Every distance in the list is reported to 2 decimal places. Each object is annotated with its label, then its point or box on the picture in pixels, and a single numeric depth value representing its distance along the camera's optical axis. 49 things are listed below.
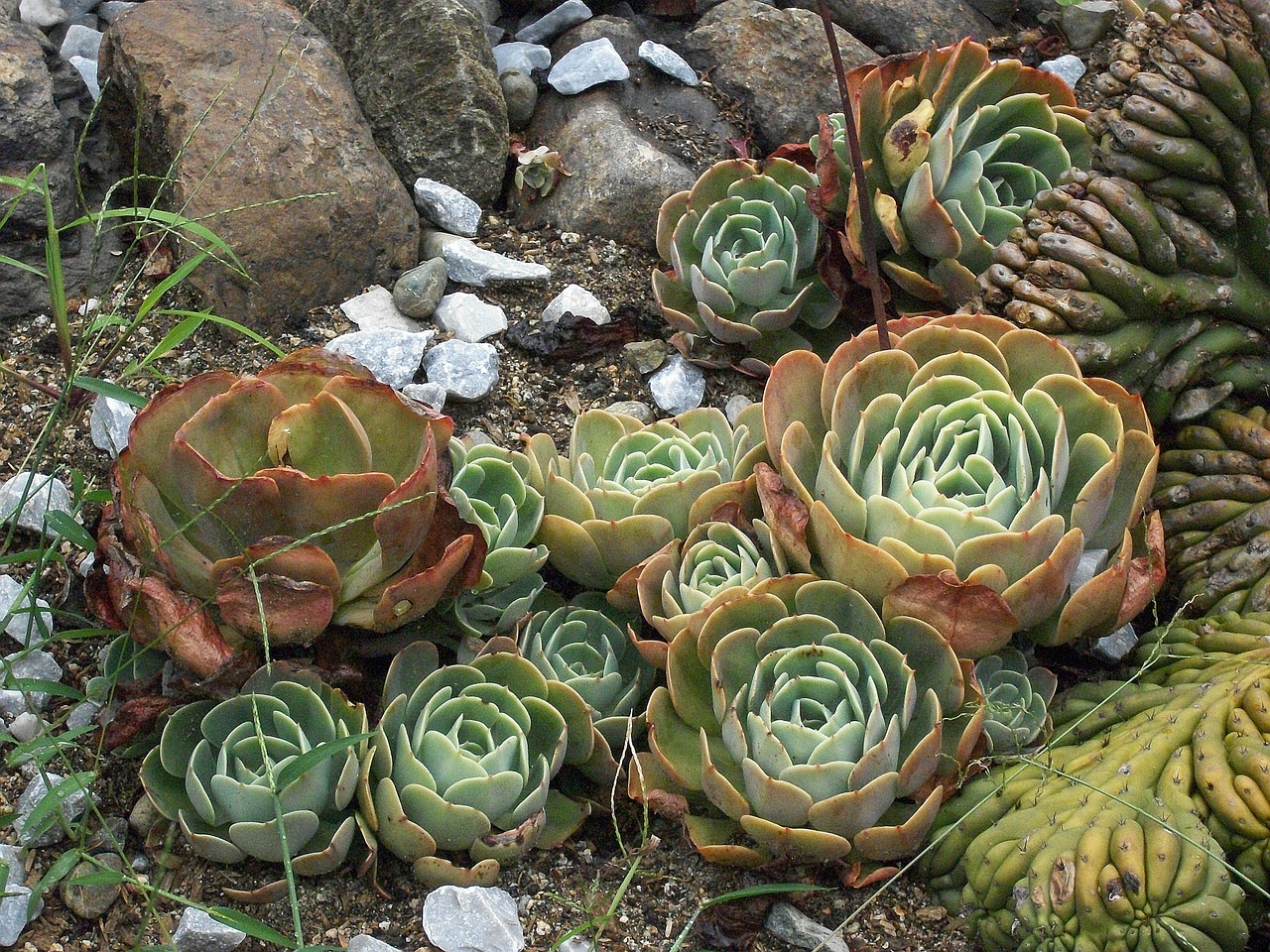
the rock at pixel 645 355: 2.79
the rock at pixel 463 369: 2.63
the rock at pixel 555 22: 3.48
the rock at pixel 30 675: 2.06
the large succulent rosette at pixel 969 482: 1.92
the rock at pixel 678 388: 2.74
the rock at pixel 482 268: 2.88
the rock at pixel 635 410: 2.67
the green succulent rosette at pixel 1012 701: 2.01
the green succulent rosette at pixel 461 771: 1.83
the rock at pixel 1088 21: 3.61
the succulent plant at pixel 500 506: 2.14
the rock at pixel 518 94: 3.26
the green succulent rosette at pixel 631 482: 2.19
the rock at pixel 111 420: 2.38
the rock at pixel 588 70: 3.25
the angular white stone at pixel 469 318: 2.77
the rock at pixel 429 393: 2.60
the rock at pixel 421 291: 2.76
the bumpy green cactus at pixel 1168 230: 2.33
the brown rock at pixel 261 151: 2.61
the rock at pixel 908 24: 3.60
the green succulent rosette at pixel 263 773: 1.79
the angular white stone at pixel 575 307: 2.80
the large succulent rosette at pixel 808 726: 1.80
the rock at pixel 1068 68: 3.43
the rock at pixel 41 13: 3.28
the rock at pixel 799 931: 1.85
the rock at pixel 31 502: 2.21
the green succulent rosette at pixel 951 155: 2.49
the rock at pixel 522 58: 3.32
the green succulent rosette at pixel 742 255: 2.65
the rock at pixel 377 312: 2.74
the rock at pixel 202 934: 1.76
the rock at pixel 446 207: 2.97
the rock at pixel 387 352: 2.60
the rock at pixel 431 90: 3.05
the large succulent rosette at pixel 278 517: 1.86
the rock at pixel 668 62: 3.30
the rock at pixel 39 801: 1.88
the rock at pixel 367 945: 1.77
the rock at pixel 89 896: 1.83
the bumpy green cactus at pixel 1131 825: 1.66
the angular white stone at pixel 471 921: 1.79
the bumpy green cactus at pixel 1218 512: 2.27
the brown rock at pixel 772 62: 3.29
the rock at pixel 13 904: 1.77
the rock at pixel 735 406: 2.71
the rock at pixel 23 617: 2.03
